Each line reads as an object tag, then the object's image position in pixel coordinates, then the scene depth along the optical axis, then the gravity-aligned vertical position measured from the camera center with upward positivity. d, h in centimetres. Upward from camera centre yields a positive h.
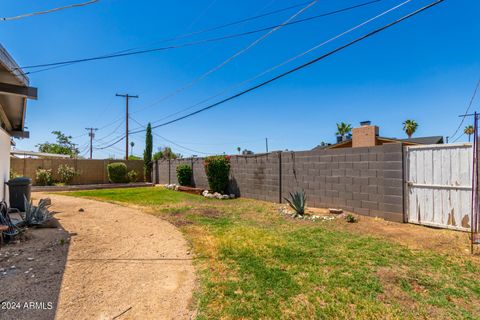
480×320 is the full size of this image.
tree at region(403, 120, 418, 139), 2978 +490
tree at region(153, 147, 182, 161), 2636 +140
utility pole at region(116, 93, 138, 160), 2314 +537
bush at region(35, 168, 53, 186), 1616 -74
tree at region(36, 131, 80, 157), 3891 +329
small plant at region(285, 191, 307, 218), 727 -113
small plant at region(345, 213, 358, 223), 647 -137
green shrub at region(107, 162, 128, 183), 1917 -47
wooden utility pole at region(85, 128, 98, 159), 4177 +542
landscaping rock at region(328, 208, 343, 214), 720 -129
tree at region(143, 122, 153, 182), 2127 +97
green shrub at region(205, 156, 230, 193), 1246 -28
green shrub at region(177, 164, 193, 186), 1539 -48
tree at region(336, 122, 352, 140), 3312 +524
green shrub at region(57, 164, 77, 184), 1723 -50
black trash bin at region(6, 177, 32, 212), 728 -76
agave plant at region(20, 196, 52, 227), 565 -117
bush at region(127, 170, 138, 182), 2009 -80
